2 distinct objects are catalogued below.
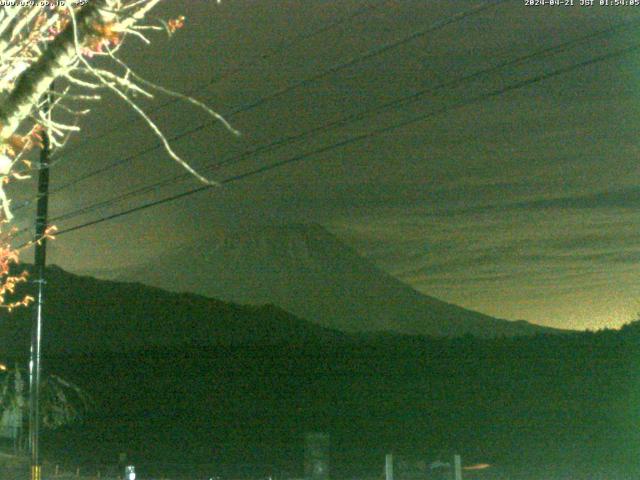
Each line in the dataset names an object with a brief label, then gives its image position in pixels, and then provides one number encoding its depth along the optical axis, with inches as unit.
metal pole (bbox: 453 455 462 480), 817.5
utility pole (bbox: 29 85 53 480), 858.8
